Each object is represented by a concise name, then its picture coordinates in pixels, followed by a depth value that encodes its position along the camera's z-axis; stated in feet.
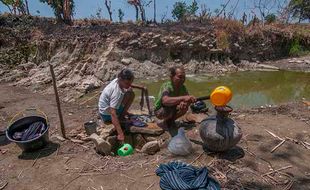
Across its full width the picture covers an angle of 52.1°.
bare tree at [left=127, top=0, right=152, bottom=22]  51.70
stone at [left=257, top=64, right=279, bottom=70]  42.11
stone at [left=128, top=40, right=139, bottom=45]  37.65
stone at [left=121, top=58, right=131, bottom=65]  36.55
